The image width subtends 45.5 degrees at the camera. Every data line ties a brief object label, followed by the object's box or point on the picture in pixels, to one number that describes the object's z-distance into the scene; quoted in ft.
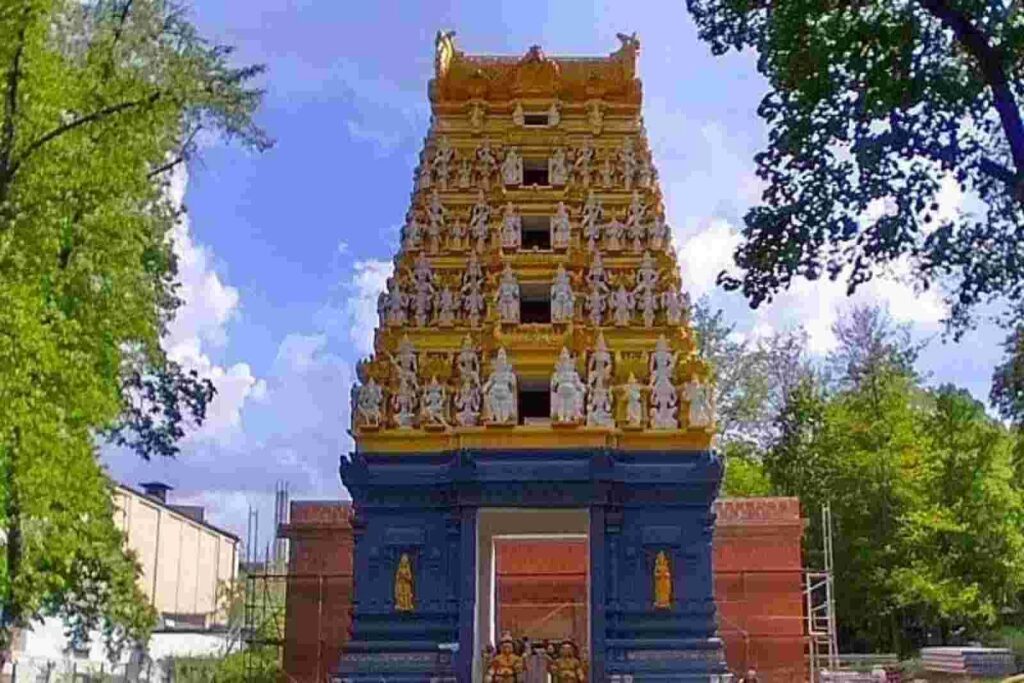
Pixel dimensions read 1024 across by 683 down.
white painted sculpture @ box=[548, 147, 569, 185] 67.15
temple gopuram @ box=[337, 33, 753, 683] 57.57
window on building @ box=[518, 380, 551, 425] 63.62
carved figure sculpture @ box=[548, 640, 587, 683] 56.70
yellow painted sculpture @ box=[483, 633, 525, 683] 56.29
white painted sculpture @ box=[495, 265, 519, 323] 62.64
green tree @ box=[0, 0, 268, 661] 37.88
